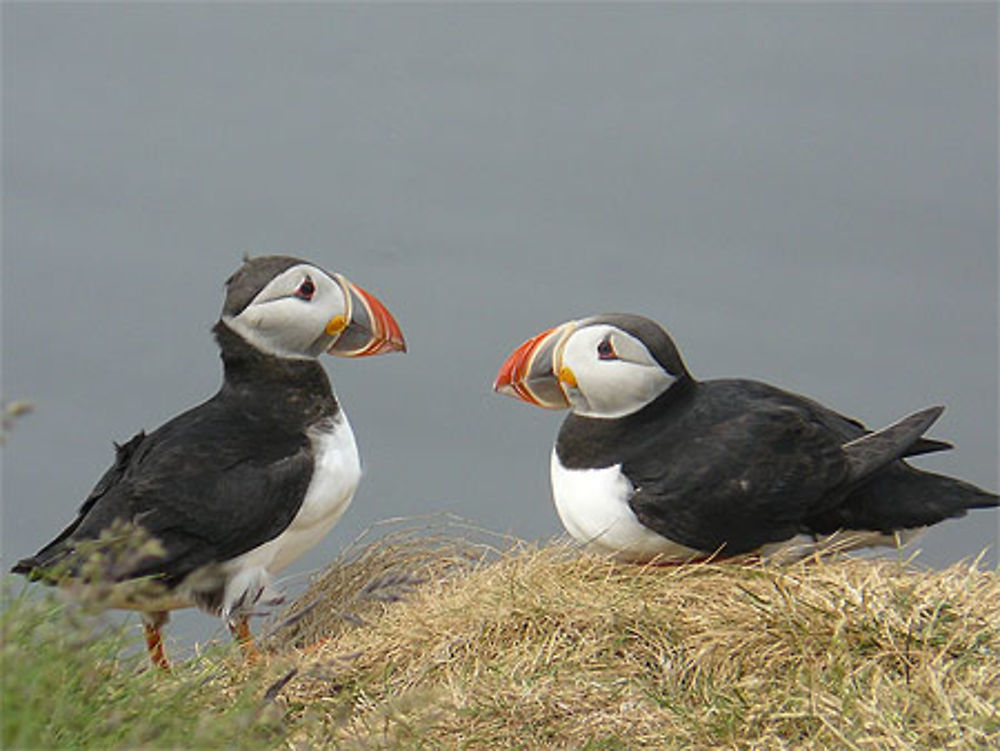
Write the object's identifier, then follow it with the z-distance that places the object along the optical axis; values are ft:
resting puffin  38.27
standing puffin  37.42
